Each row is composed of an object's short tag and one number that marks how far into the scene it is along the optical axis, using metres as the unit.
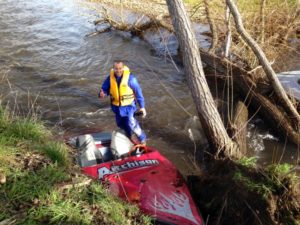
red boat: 4.63
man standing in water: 6.47
